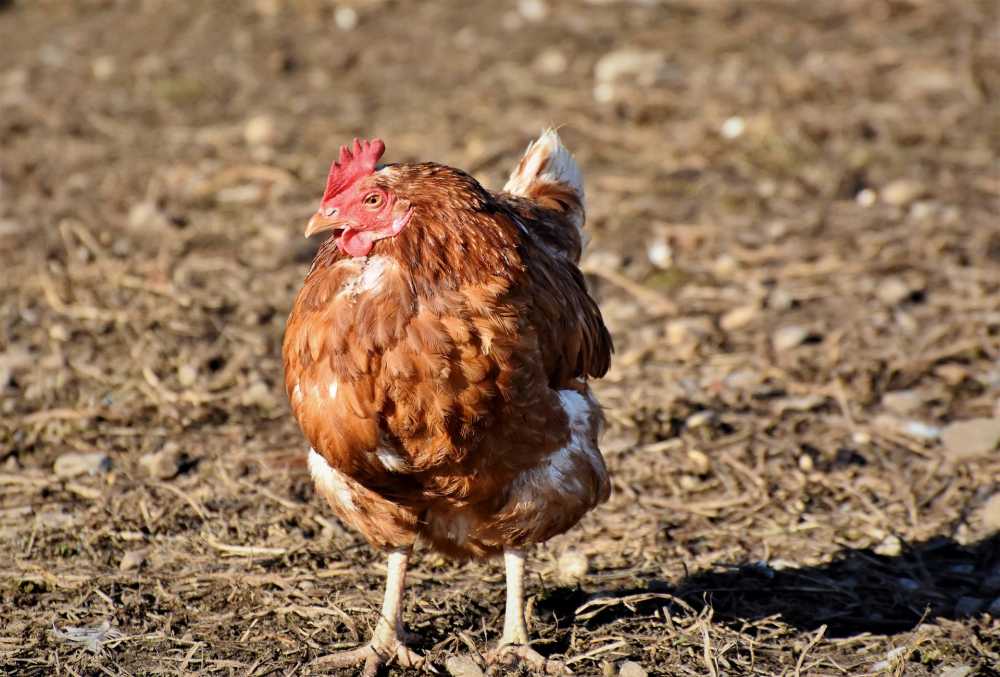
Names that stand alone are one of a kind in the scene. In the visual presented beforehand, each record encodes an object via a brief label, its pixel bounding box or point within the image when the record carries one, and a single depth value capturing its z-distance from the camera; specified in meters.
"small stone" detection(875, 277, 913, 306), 14.03
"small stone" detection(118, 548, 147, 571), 9.58
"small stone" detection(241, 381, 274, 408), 12.06
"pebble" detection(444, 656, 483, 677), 8.25
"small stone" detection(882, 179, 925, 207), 16.14
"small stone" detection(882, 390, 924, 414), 12.30
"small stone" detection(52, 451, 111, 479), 10.81
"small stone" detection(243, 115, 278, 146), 17.72
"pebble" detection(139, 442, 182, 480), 10.85
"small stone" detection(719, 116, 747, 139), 17.84
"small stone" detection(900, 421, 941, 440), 11.90
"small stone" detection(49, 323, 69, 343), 12.92
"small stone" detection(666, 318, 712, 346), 13.34
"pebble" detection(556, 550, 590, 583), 9.74
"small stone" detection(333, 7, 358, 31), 21.67
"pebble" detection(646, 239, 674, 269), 14.94
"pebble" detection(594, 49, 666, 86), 19.44
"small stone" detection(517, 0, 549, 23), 21.86
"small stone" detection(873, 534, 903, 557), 10.35
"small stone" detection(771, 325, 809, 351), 13.30
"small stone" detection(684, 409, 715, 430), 11.95
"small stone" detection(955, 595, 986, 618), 9.40
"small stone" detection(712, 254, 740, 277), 14.73
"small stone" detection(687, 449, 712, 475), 11.34
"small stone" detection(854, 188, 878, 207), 16.23
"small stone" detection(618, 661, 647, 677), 8.12
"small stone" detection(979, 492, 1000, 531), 10.63
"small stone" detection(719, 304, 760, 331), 13.72
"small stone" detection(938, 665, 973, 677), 8.35
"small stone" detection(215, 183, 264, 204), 16.19
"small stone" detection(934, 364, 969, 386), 12.66
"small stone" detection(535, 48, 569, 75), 19.94
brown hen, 7.32
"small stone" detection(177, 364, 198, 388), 12.26
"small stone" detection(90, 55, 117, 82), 19.94
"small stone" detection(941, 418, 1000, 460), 11.64
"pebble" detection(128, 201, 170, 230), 15.44
